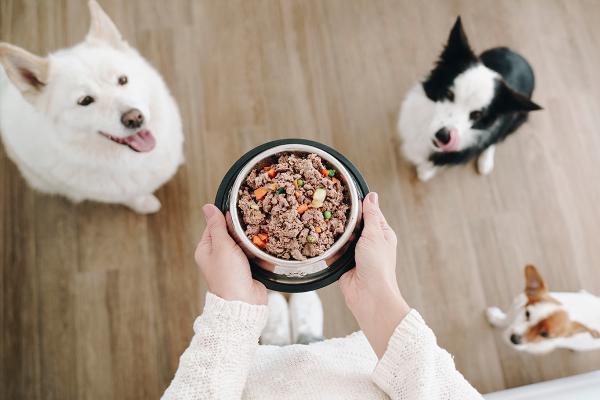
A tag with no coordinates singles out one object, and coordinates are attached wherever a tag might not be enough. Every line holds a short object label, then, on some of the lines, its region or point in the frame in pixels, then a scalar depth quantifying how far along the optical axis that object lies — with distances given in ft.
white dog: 3.70
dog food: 2.46
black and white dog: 4.43
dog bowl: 2.52
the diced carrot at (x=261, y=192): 2.53
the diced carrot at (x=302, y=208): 2.45
